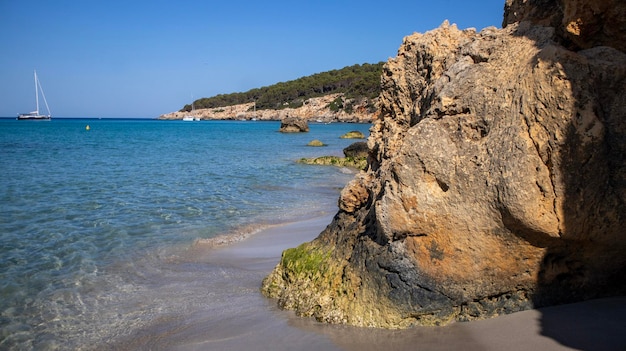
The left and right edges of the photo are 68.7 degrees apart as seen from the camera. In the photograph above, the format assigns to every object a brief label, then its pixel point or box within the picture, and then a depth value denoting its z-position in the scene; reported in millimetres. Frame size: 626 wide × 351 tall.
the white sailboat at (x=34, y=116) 108506
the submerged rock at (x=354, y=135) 47969
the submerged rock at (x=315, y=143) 37878
